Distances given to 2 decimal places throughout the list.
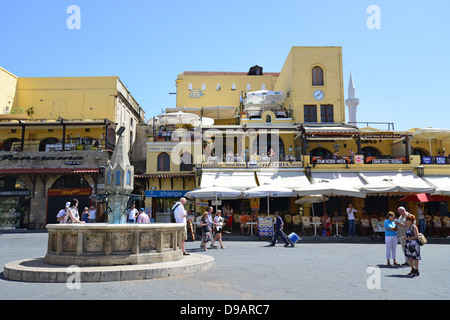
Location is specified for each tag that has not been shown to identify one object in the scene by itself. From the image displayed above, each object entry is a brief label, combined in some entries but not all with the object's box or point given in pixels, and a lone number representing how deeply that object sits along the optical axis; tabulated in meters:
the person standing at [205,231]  12.65
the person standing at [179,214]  10.66
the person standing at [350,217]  17.77
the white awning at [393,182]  18.02
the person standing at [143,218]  11.73
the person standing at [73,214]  11.45
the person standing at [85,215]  19.24
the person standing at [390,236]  9.61
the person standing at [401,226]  9.71
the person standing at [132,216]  15.82
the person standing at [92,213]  19.61
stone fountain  7.00
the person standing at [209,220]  13.14
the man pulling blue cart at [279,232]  14.11
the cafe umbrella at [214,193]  18.12
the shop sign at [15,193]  25.81
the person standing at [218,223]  13.77
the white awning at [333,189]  17.45
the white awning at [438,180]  22.06
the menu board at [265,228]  17.17
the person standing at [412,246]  7.91
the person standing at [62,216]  14.69
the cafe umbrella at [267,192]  17.94
